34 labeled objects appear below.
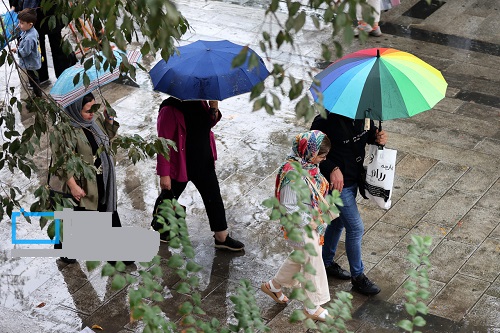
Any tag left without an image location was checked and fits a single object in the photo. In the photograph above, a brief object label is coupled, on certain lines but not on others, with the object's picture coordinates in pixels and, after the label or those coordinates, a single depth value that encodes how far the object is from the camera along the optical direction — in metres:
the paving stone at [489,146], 20.31
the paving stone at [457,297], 15.07
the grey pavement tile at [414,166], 19.37
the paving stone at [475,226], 17.11
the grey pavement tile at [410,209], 17.72
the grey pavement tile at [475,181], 18.77
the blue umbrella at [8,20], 20.91
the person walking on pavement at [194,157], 15.52
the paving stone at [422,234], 16.77
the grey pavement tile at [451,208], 17.72
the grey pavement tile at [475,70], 24.35
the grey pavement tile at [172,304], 15.20
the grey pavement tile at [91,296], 15.59
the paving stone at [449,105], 22.36
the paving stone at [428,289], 15.37
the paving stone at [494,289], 15.49
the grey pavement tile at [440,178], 18.86
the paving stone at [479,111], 21.97
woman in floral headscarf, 13.77
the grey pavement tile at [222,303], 15.17
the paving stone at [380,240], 16.70
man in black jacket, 14.62
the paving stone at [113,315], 15.08
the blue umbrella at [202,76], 15.05
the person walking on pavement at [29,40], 22.05
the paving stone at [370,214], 17.70
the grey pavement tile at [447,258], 16.05
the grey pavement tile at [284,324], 14.67
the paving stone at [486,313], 14.84
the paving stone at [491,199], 18.17
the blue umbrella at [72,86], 14.55
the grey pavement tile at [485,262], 16.03
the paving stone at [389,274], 15.70
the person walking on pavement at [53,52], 24.33
